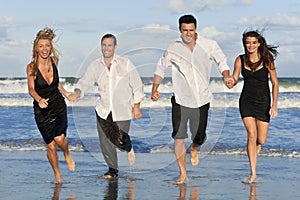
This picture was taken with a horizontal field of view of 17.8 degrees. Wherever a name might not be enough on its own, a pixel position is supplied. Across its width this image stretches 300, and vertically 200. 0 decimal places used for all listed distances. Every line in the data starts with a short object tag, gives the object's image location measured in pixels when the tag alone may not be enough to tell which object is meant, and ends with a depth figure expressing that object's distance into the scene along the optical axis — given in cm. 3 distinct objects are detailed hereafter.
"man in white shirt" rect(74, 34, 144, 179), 1216
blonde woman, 1145
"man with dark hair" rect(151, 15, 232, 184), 1174
